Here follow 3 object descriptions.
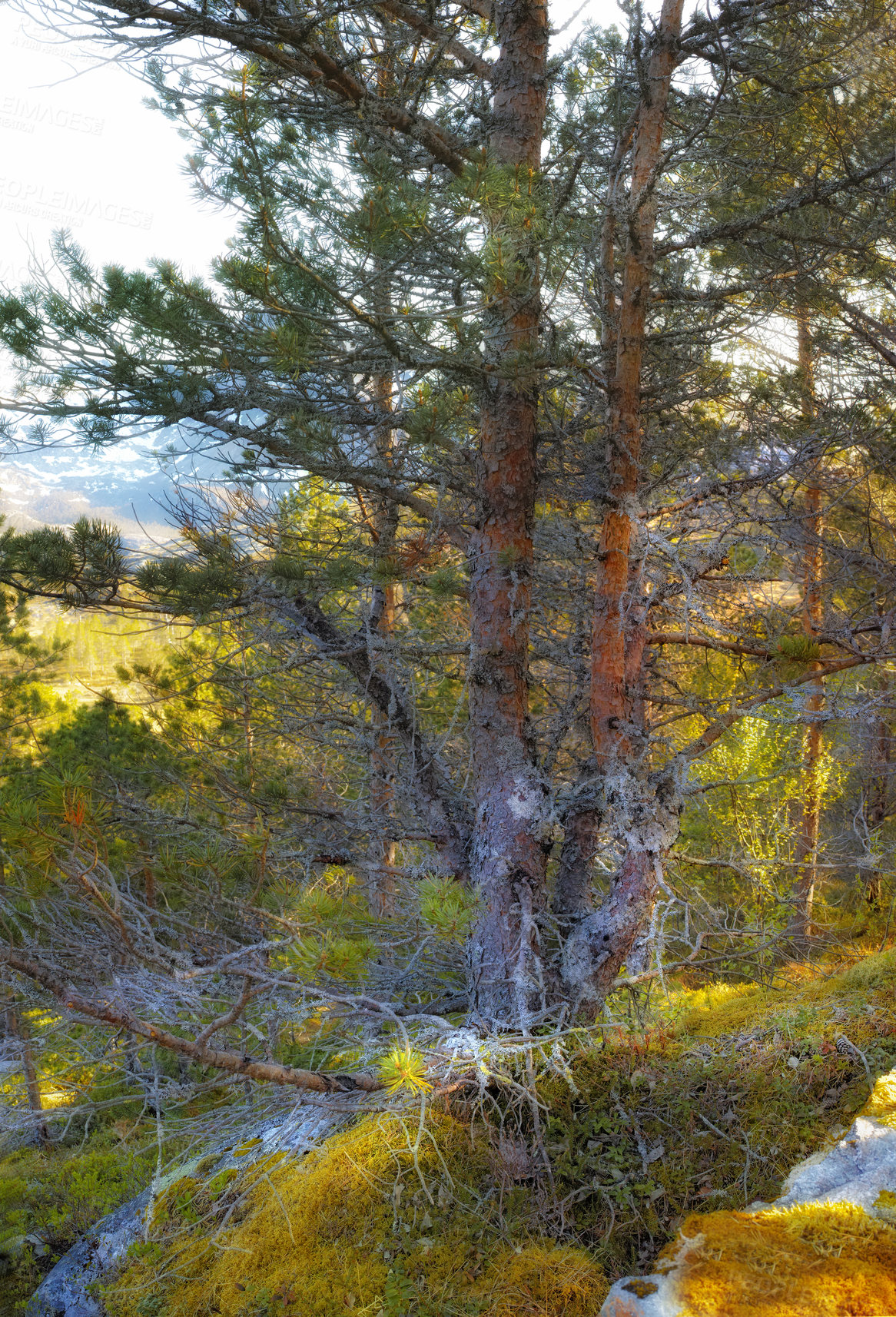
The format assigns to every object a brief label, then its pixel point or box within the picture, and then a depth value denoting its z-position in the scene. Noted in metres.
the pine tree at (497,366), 3.43
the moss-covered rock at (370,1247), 2.83
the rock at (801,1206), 1.68
